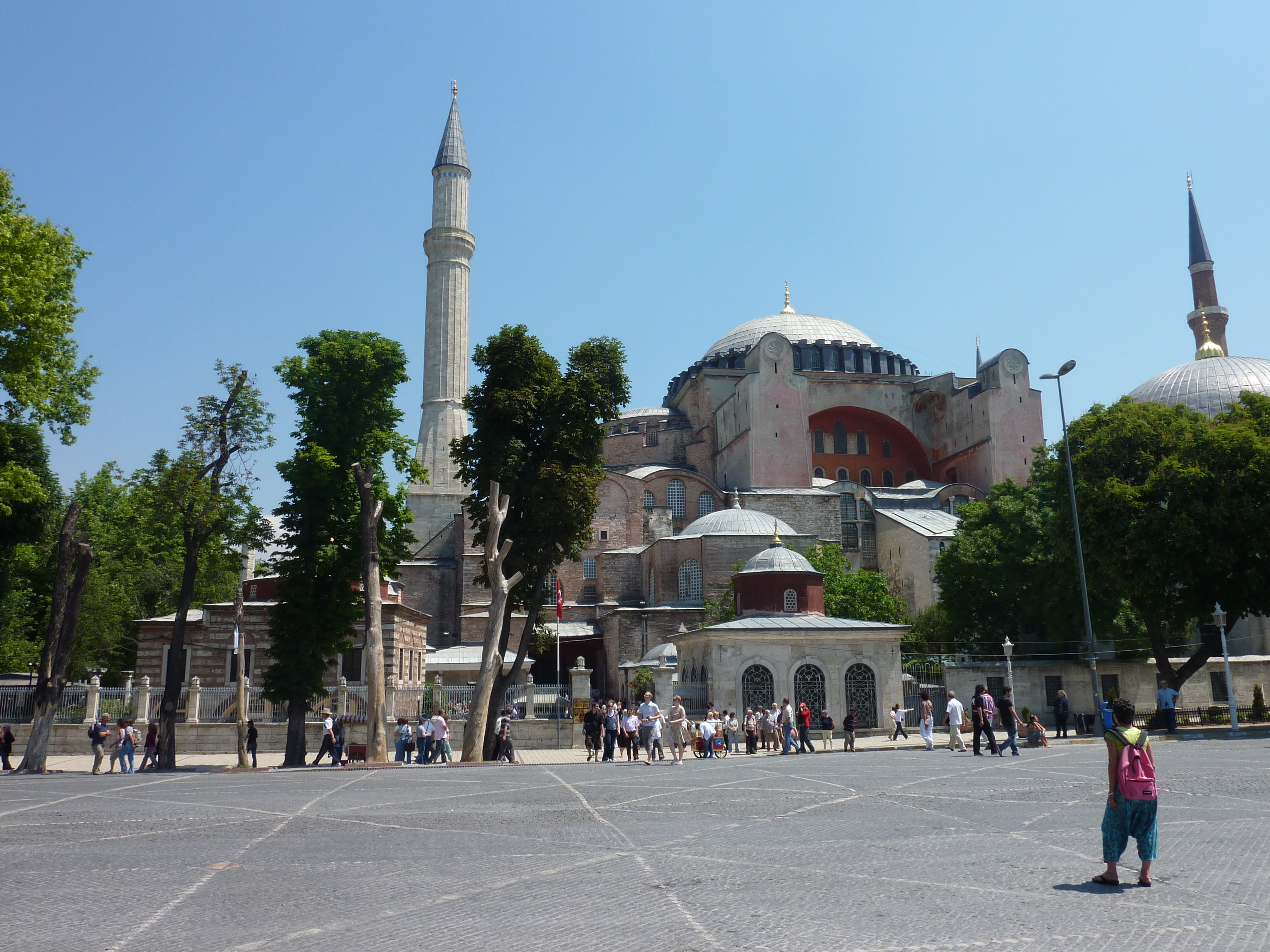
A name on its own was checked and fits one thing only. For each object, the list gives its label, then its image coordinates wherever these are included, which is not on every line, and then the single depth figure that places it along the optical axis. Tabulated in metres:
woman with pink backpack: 5.88
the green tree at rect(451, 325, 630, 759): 20.95
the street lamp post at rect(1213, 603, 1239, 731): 20.97
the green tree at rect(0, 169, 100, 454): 16.23
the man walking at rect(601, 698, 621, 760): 20.62
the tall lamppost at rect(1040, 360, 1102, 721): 21.41
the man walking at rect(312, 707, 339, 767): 20.45
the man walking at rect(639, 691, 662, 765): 19.27
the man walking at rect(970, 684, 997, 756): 17.59
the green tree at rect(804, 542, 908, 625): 35.31
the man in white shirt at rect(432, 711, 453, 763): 20.17
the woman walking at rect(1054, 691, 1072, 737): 22.53
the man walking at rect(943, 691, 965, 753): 19.70
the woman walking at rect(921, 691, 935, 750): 20.69
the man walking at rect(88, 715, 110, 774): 18.30
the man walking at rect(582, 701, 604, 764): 21.84
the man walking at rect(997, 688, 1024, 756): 17.25
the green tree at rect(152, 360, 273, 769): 20.16
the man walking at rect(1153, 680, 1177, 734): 21.16
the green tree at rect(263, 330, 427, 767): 20.84
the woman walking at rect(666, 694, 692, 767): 19.50
